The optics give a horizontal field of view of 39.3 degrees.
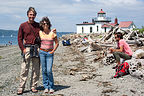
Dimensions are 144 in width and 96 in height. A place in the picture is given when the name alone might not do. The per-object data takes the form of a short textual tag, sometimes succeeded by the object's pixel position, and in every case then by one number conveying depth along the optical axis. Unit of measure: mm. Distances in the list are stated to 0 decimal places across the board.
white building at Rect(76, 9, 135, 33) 76312
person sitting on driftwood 8320
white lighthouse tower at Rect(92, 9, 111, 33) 76562
